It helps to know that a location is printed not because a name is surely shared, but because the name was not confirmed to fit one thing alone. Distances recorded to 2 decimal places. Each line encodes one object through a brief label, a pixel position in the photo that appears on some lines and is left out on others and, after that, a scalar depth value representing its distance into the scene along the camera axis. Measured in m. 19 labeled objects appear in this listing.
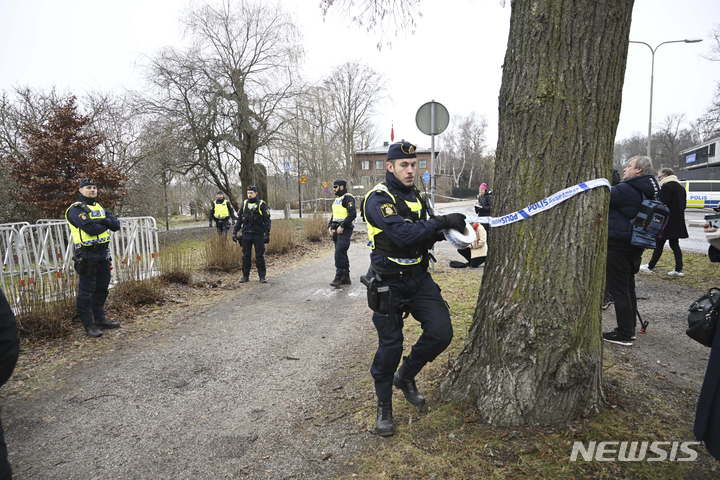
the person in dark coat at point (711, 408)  1.91
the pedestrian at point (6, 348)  1.69
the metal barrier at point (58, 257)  5.34
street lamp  18.43
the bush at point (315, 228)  14.68
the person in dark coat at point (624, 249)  4.14
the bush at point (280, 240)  11.74
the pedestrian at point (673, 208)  6.67
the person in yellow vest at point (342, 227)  7.88
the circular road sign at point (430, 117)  7.60
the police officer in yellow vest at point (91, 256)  5.18
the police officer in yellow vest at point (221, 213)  14.30
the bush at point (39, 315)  4.93
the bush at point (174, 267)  7.73
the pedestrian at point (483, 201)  9.89
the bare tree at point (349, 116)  43.69
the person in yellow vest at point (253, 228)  8.23
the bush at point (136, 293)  6.33
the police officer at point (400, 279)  2.84
